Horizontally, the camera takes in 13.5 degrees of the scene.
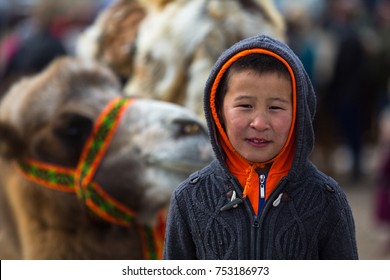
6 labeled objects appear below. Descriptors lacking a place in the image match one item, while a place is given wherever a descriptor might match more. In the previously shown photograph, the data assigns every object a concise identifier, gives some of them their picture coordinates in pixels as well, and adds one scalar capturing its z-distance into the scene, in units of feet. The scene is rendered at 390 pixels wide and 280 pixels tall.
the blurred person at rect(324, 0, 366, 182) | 59.57
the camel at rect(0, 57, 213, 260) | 18.80
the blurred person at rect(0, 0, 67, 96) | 41.38
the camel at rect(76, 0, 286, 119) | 22.01
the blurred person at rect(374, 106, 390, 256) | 43.42
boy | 12.60
